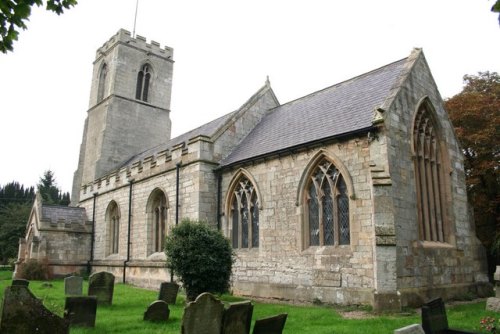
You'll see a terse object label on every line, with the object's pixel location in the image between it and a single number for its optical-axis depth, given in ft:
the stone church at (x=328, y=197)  40.73
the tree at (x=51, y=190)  189.06
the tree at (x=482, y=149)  63.36
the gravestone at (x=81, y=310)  28.58
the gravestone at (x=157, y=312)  31.53
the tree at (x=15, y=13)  16.62
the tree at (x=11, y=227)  132.05
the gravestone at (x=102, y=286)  41.04
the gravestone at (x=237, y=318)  24.89
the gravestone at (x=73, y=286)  45.24
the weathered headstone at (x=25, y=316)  18.95
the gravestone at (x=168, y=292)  42.16
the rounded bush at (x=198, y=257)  43.39
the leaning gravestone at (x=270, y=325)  23.79
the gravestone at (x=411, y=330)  18.08
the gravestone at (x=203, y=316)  23.72
